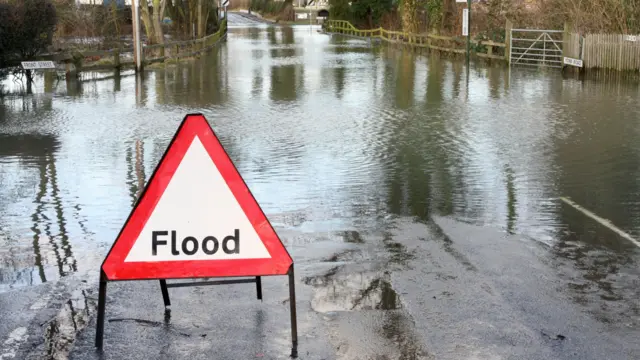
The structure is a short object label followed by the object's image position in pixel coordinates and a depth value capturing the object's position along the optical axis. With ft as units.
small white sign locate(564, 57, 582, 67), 89.81
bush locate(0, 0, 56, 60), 89.30
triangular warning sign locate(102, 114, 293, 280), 17.35
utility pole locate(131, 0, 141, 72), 96.27
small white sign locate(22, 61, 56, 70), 84.28
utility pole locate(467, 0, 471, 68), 113.91
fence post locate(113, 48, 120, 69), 101.70
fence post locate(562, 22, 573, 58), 94.22
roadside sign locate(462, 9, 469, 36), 116.47
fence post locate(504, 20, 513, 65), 109.50
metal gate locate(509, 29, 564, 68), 103.40
